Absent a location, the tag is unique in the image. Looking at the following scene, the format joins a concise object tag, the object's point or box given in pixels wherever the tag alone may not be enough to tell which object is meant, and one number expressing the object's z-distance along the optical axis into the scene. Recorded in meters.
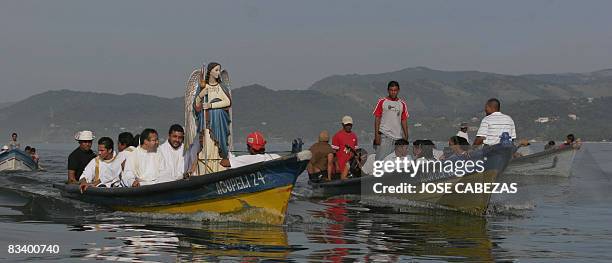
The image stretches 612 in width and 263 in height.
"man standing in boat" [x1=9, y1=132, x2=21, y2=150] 41.54
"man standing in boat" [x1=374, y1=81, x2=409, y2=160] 22.52
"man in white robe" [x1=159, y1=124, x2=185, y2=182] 18.62
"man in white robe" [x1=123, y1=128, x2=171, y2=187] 18.73
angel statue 17.45
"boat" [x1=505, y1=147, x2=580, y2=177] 31.05
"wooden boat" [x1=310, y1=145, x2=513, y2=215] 19.08
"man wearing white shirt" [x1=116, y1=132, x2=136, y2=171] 19.28
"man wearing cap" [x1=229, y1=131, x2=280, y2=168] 17.61
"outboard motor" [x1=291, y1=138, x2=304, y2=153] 23.17
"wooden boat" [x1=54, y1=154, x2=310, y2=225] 16.42
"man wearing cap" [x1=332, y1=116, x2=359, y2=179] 25.38
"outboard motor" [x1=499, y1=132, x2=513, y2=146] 18.81
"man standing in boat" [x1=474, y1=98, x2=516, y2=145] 19.55
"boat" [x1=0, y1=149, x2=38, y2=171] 39.00
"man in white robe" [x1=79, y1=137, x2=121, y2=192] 19.45
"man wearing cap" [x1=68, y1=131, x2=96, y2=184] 20.44
